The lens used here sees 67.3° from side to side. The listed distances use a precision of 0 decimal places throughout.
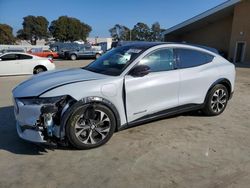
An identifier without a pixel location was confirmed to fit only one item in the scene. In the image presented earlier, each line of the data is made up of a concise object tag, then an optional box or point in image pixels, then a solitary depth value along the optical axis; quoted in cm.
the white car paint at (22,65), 903
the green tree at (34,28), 5678
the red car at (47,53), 2245
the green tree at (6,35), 5296
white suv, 264
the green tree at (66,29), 5227
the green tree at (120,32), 6684
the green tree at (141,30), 6924
